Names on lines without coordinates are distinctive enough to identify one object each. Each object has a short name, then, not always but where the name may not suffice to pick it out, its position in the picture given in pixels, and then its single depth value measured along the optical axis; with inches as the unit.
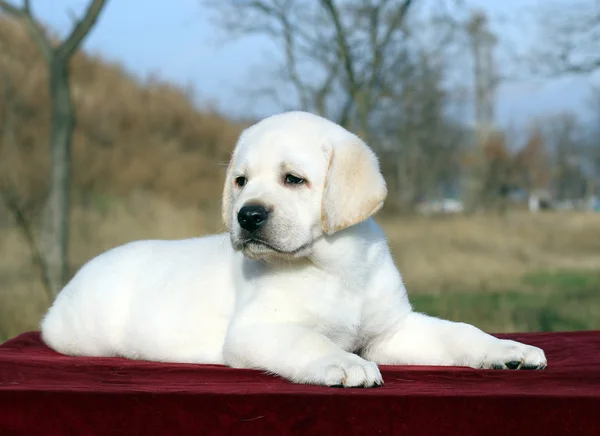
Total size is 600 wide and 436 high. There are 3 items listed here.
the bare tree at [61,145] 306.8
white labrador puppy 115.1
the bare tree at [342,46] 404.8
